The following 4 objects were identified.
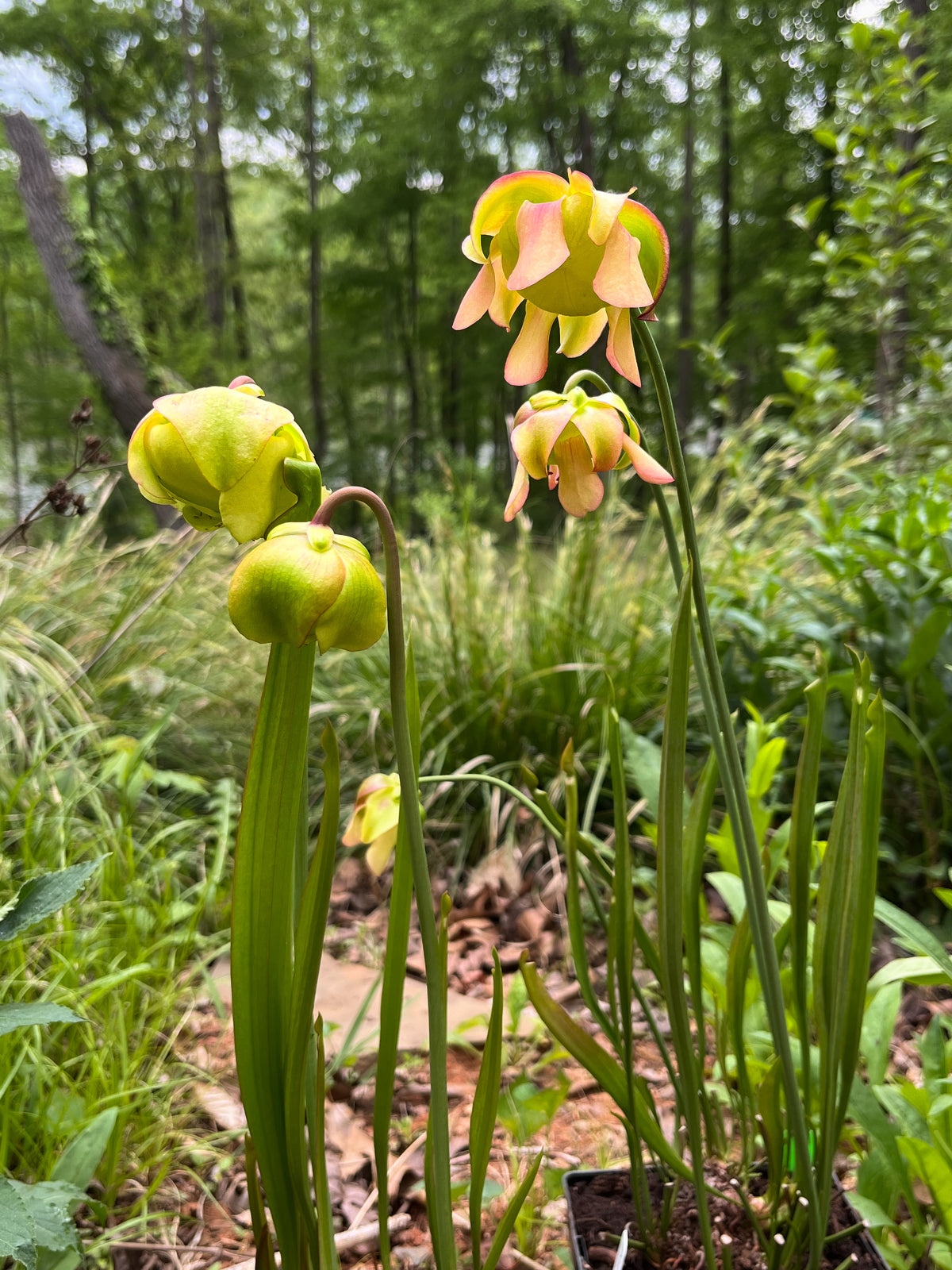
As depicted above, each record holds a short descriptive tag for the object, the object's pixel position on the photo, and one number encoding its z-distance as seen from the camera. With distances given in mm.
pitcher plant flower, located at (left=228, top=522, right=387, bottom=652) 362
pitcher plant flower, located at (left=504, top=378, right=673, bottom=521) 514
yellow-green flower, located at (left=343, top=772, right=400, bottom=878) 704
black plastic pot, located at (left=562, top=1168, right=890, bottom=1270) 691
